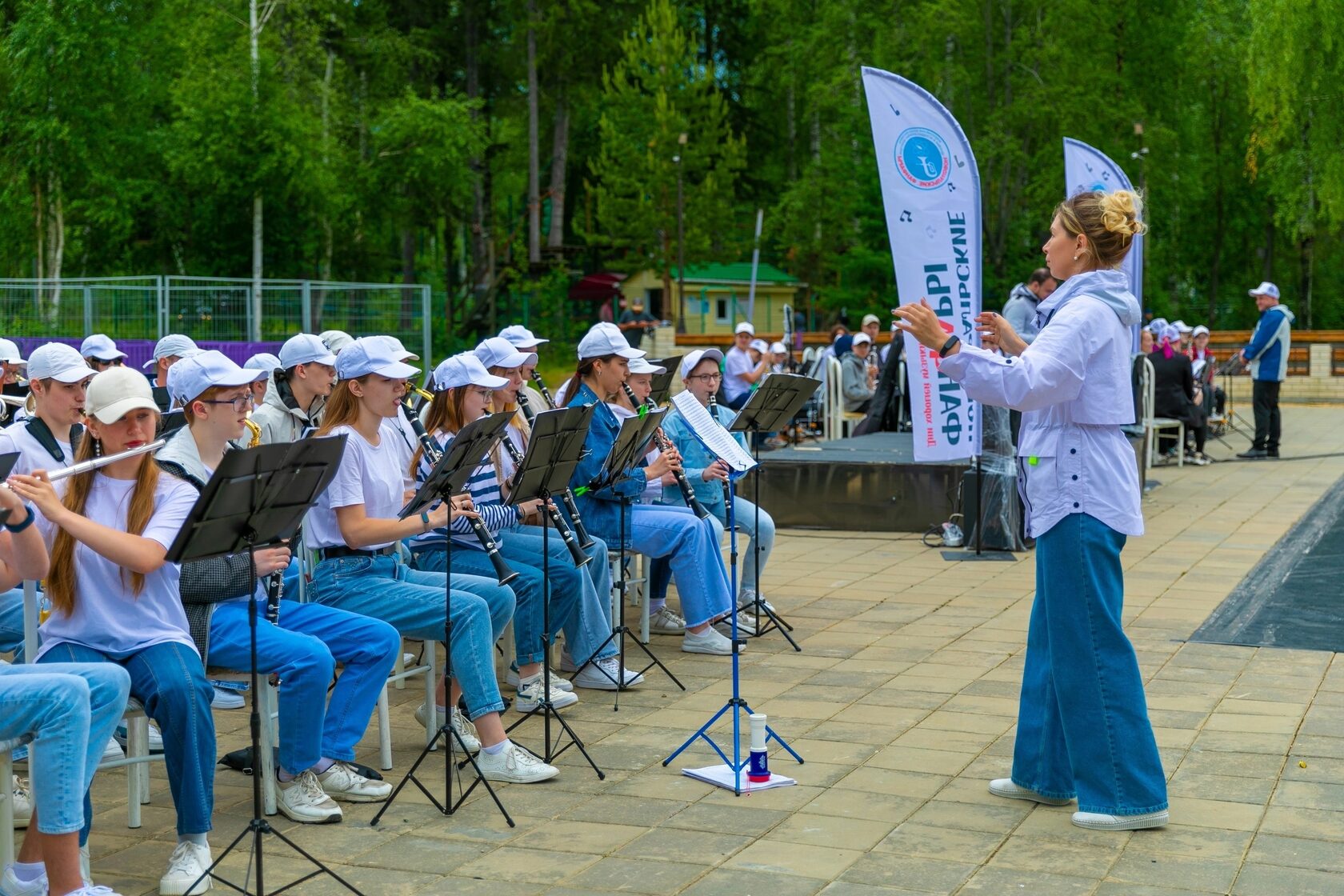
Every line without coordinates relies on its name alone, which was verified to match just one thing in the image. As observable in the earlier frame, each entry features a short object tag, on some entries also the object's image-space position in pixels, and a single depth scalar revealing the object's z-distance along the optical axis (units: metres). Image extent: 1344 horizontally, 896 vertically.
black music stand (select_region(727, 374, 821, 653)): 7.86
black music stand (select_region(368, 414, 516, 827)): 5.23
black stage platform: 12.32
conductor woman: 5.00
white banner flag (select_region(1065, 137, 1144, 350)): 15.16
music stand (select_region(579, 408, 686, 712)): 6.82
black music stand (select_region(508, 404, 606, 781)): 5.80
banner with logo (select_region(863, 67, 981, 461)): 10.88
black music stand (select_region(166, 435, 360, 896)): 4.13
